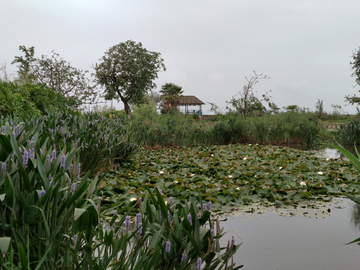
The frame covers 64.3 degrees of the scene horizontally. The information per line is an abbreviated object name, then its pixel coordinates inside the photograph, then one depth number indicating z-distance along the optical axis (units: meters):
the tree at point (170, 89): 46.72
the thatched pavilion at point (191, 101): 44.93
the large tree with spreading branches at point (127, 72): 29.31
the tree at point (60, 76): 23.80
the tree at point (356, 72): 20.80
